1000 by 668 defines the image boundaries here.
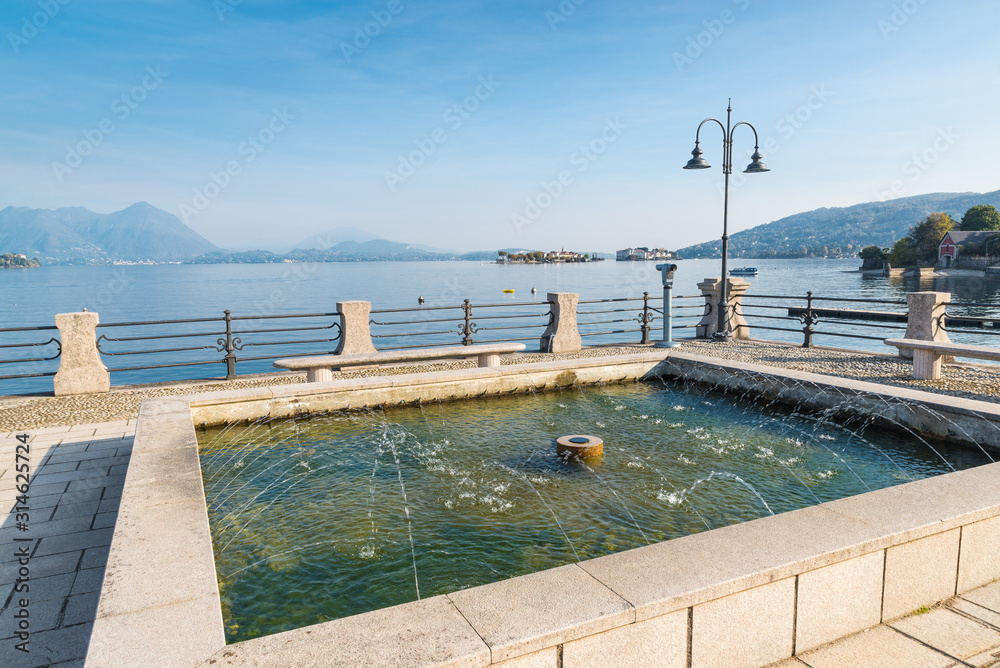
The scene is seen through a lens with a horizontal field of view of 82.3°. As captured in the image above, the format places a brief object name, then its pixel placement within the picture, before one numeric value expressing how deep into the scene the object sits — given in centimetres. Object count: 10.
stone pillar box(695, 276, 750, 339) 1452
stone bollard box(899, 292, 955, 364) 1086
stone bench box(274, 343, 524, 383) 870
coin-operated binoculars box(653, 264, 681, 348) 1303
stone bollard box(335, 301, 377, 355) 1147
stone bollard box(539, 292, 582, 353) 1300
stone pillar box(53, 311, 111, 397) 934
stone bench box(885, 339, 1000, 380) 876
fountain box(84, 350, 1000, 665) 242
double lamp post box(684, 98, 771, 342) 1415
